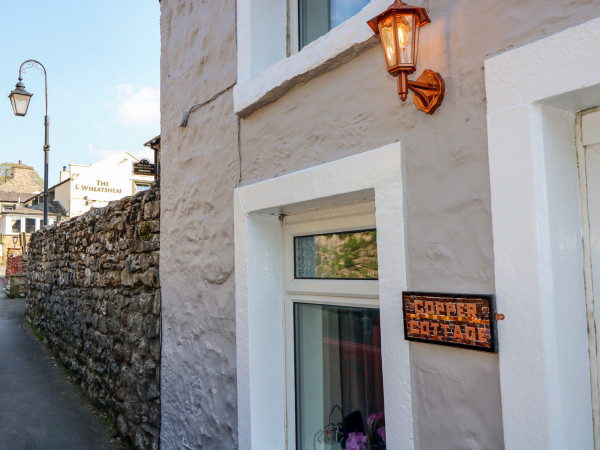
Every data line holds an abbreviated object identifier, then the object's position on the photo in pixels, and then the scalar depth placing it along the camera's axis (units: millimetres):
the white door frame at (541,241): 1571
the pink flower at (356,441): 2608
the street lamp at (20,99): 9766
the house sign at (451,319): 1727
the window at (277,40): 2734
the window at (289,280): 2105
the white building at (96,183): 29719
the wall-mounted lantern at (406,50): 1884
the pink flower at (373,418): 2531
